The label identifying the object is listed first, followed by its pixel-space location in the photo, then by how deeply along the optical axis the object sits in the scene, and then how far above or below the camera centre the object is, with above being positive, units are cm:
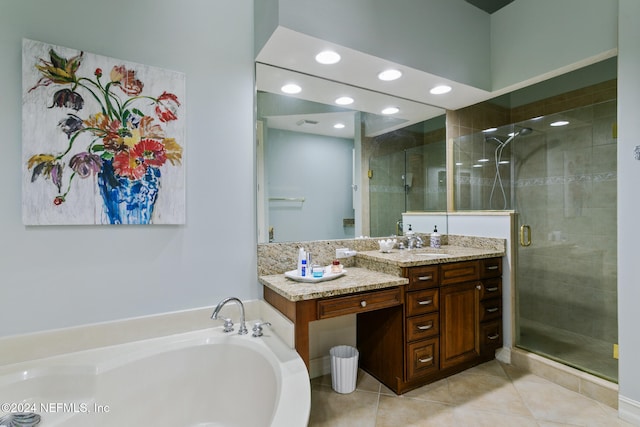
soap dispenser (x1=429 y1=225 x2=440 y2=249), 288 -28
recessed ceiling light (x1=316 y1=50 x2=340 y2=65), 198 +104
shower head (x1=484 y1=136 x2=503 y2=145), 286 +69
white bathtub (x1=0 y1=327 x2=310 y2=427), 134 -83
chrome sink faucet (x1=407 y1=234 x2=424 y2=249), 280 -29
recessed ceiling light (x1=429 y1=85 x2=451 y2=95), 254 +104
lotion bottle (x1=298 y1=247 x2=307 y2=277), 202 -31
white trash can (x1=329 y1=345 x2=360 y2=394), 207 -112
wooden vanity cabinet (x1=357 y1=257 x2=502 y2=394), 207 -87
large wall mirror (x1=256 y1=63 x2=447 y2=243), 219 +44
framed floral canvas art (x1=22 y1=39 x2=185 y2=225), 147 +40
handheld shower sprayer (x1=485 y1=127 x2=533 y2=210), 277 +48
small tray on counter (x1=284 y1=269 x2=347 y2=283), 190 -42
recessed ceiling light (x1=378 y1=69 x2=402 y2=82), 224 +104
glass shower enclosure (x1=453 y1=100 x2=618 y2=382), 224 -7
